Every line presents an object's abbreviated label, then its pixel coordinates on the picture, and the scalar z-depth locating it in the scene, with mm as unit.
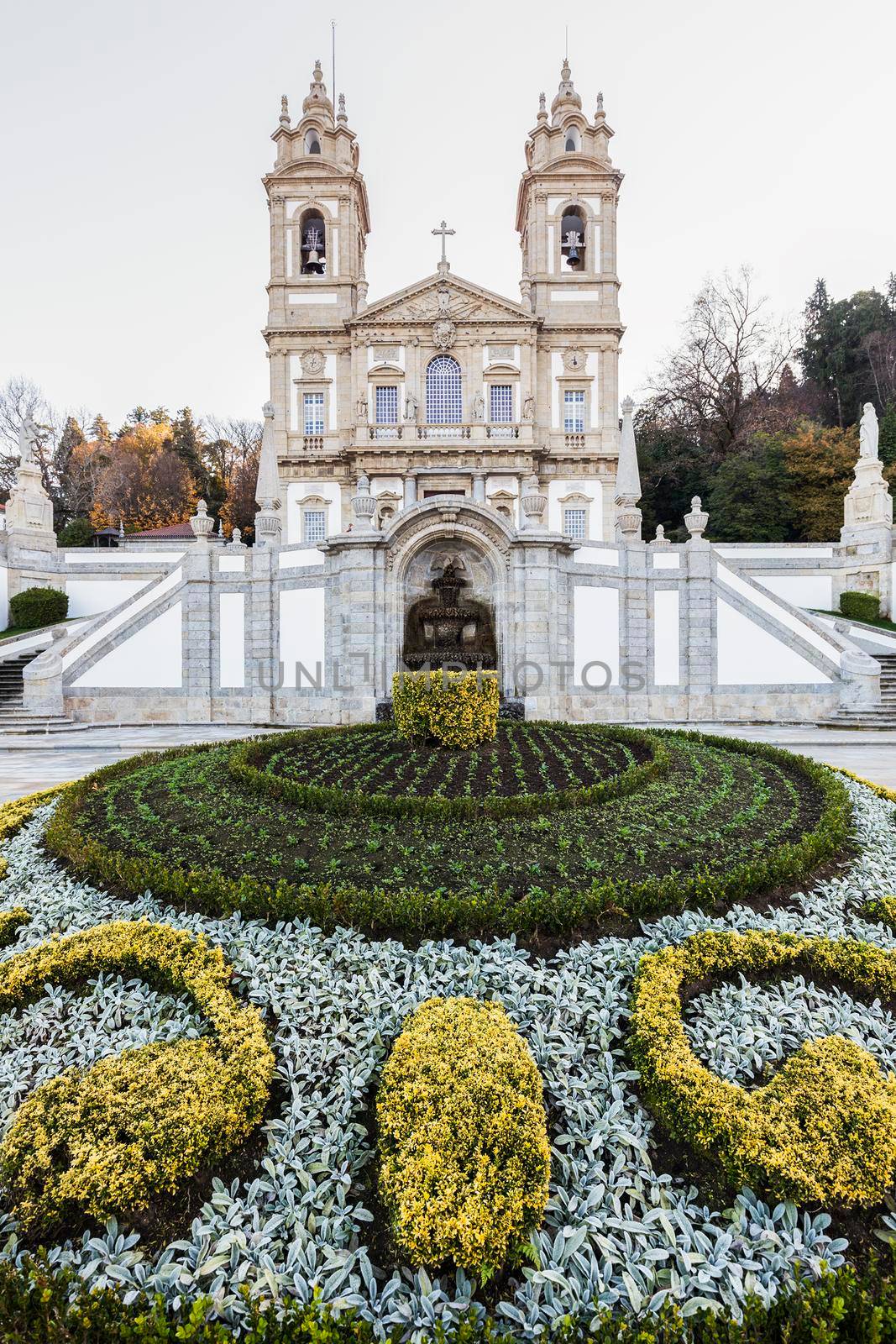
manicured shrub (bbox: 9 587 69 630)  19625
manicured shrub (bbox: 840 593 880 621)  19469
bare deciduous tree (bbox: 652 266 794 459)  36250
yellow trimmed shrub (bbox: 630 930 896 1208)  2062
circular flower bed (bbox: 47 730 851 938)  3449
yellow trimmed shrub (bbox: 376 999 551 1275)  1846
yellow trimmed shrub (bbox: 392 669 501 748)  7219
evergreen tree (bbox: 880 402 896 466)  26703
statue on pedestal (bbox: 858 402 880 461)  20297
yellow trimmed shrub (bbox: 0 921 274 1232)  2000
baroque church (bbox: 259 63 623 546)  26203
